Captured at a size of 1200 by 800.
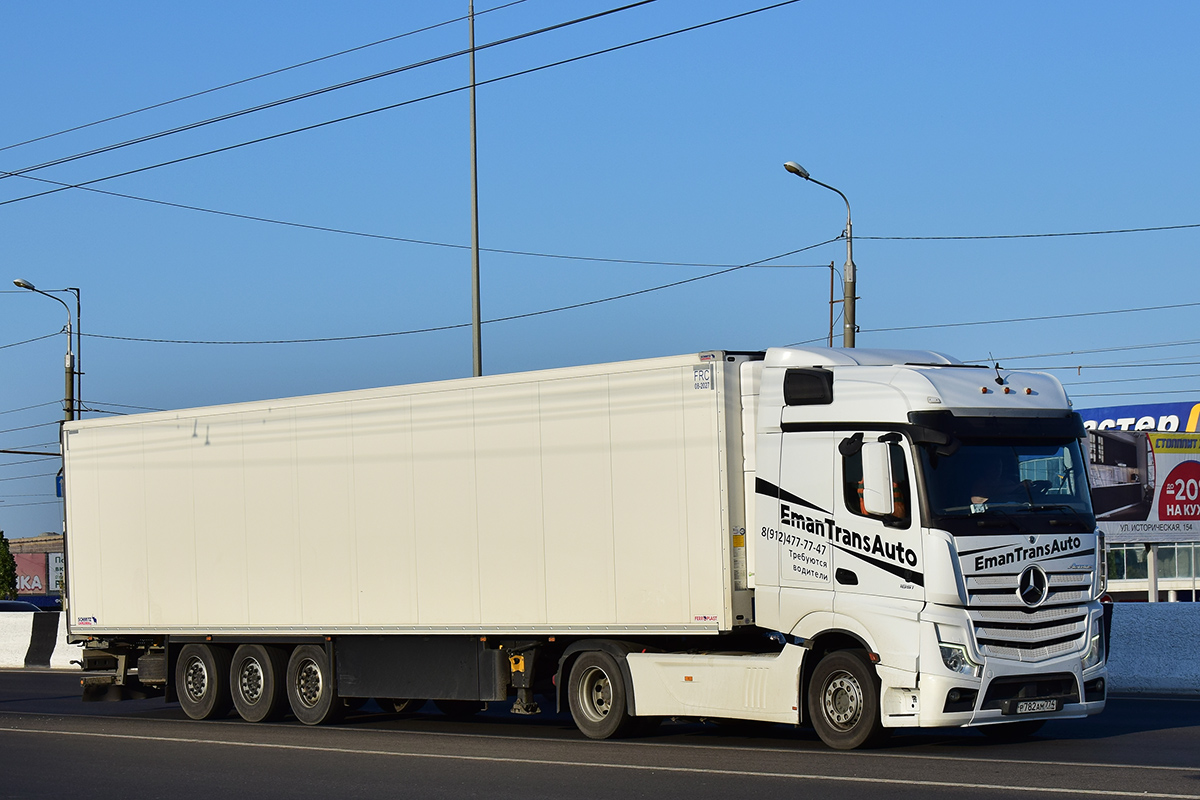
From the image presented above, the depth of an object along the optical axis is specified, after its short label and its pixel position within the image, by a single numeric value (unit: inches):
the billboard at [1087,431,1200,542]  2066.9
